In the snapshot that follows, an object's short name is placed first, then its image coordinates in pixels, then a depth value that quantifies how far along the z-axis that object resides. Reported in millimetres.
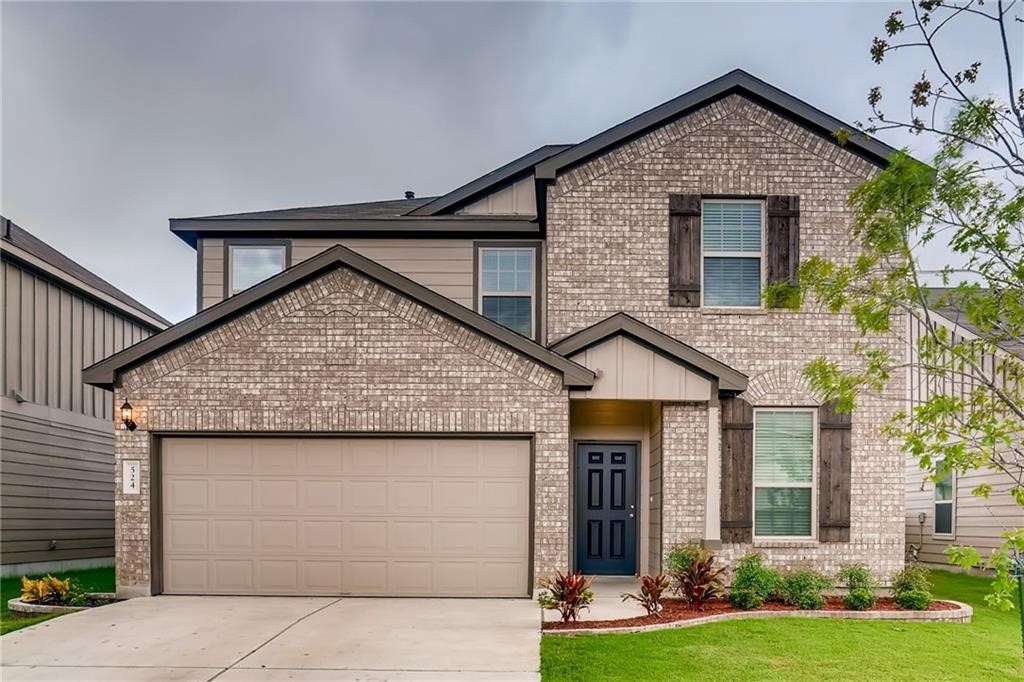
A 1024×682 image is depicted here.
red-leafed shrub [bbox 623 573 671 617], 8750
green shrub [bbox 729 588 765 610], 9305
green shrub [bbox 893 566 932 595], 9695
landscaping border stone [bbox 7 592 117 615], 9133
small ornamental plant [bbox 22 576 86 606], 9414
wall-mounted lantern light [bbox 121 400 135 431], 9992
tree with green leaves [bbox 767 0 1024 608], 5535
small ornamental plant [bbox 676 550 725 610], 9289
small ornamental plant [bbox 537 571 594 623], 8250
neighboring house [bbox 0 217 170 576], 13055
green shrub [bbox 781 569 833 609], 9438
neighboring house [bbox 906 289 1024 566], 13562
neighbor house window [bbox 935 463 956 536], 15133
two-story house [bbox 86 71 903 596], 10031
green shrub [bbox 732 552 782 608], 9484
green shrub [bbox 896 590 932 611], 9500
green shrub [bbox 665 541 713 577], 9750
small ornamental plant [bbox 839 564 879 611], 9406
